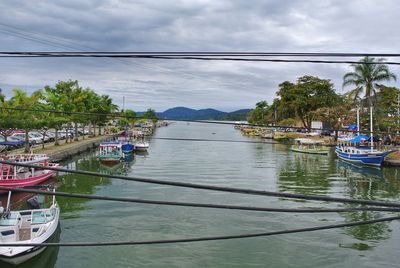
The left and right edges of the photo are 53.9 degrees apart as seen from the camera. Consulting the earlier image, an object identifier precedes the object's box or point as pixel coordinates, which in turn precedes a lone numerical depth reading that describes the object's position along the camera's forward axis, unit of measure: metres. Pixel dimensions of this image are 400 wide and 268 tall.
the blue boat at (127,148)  47.32
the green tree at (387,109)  43.62
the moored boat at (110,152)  39.41
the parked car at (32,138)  46.78
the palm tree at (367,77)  52.75
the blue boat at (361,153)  38.38
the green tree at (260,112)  126.97
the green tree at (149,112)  149.68
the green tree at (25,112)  36.75
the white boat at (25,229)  12.41
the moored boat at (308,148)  51.44
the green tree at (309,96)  77.81
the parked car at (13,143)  36.94
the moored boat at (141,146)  51.62
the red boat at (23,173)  24.85
